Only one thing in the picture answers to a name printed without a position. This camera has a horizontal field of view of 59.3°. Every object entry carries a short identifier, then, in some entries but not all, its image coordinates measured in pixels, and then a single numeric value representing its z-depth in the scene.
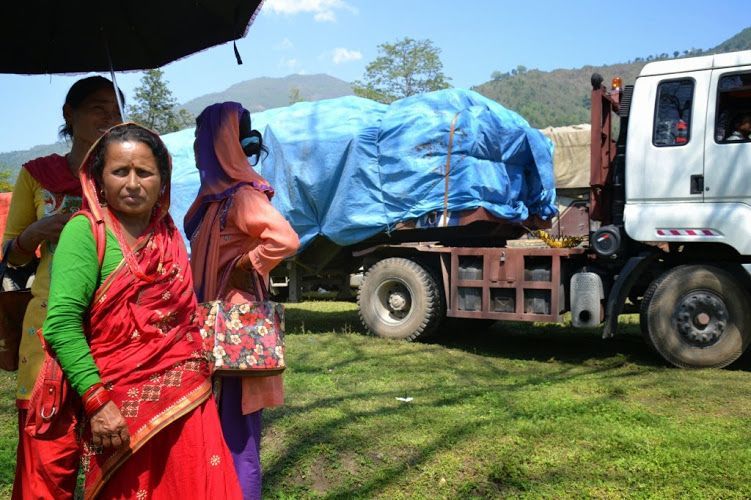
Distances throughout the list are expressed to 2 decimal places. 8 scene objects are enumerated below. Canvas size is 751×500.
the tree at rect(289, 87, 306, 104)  55.76
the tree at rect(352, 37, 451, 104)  46.19
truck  5.62
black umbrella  2.71
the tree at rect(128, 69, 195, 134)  28.28
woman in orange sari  2.50
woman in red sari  1.80
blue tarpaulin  6.97
